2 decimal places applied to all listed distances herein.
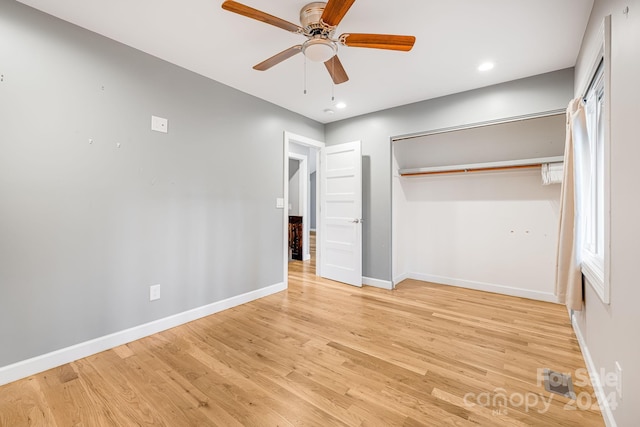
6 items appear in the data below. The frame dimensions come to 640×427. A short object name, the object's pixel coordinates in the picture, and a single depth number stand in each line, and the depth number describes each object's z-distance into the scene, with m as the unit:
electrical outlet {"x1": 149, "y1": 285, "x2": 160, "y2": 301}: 2.54
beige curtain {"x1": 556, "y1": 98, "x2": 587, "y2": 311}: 2.11
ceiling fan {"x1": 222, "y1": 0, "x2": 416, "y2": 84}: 1.60
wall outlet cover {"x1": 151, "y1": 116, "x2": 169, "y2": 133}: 2.55
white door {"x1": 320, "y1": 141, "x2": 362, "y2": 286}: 3.98
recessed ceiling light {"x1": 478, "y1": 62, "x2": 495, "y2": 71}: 2.66
